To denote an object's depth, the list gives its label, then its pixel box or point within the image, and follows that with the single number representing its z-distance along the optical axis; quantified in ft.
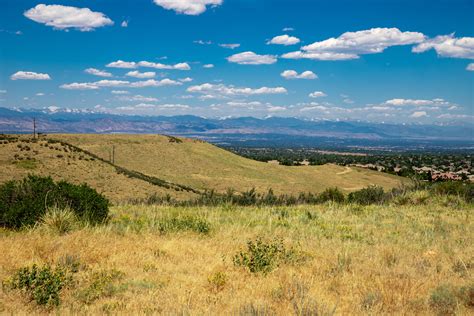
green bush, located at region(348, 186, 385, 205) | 74.18
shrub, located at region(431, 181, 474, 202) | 68.33
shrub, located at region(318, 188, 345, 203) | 95.00
